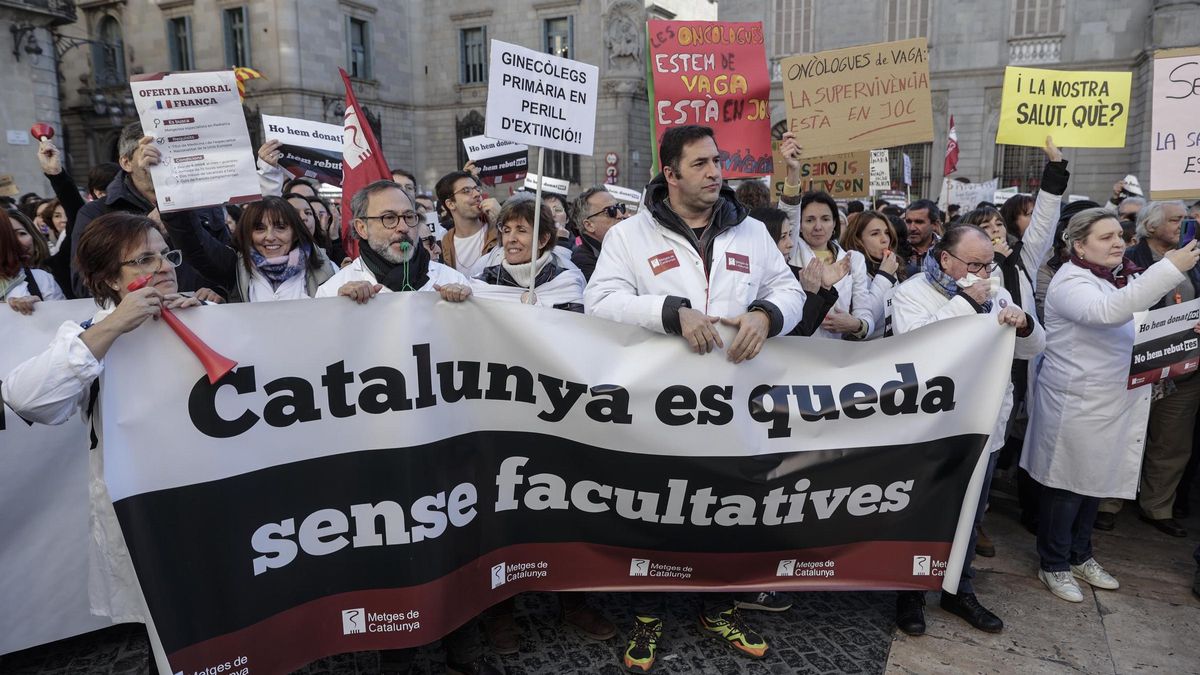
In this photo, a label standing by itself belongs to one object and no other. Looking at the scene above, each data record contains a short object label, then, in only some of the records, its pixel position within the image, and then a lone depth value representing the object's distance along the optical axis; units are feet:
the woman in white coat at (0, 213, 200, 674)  7.96
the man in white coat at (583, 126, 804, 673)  10.83
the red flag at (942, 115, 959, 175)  38.62
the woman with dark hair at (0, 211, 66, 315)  11.02
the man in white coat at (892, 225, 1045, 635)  11.74
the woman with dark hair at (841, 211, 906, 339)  15.89
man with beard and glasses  10.81
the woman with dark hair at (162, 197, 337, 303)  12.14
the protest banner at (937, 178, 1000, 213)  37.79
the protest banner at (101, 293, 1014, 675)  8.83
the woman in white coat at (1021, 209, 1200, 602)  12.94
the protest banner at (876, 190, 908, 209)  45.71
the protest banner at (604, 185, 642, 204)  30.01
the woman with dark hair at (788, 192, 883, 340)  14.34
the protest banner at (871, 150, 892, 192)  31.86
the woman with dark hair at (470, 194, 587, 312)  13.12
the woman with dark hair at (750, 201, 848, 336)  11.81
